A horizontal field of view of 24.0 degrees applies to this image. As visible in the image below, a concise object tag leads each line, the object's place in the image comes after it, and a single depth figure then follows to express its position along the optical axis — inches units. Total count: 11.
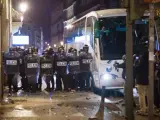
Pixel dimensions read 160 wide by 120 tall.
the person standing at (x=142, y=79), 453.4
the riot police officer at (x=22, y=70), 660.7
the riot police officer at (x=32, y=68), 658.2
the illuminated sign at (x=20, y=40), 1460.4
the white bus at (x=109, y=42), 651.5
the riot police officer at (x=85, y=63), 689.6
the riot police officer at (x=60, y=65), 678.5
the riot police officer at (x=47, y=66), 671.1
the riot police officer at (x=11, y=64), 652.1
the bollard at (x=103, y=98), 521.0
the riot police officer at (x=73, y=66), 685.3
